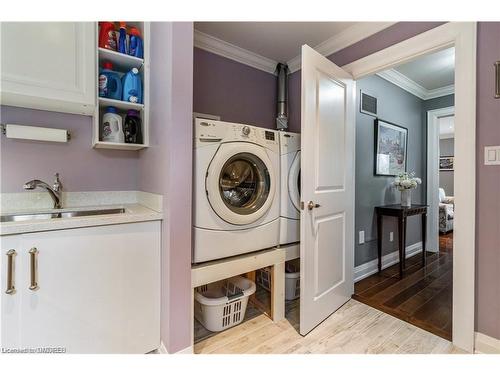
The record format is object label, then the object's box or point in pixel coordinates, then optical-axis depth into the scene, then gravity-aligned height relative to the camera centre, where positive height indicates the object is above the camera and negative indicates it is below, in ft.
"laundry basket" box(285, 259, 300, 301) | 6.73 -2.79
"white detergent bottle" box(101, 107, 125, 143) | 5.09 +1.25
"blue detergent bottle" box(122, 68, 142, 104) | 5.11 +2.12
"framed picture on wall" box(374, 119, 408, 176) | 8.76 +1.52
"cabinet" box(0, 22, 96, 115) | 3.92 +2.11
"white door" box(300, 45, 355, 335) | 5.13 -0.06
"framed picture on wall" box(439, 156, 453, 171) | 21.34 +2.18
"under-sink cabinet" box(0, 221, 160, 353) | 3.31 -1.63
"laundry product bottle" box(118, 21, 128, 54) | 5.03 +3.06
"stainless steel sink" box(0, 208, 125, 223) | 4.40 -0.57
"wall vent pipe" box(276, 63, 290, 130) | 8.18 +3.24
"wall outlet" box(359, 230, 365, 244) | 8.09 -1.68
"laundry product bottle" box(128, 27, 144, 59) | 5.11 +3.03
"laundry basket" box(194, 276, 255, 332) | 5.19 -2.67
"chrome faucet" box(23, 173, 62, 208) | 4.55 -0.04
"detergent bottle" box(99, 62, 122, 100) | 4.96 +2.16
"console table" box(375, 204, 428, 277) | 8.04 -0.96
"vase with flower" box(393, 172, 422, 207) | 9.02 +0.08
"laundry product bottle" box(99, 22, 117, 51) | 4.86 +3.06
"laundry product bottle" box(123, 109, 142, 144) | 5.28 +1.30
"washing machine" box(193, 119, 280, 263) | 4.54 -0.07
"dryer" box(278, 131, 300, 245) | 5.82 -0.01
